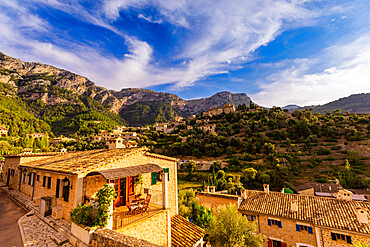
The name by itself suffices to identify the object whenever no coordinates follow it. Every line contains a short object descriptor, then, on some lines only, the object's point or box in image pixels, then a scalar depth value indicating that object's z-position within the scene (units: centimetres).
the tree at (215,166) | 4198
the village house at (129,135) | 7462
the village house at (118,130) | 8396
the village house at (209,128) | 7007
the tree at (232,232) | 1081
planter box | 498
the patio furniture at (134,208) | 666
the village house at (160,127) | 9169
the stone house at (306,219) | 1116
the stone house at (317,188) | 2810
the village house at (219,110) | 9219
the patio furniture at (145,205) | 702
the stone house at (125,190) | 628
